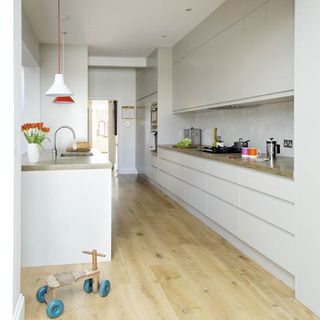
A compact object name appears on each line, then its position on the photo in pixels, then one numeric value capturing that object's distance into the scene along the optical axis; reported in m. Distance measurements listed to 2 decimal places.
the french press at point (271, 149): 3.53
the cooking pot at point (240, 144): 4.55
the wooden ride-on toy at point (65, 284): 2.28
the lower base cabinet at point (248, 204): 2.68
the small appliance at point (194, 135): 6.48
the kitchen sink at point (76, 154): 4.26
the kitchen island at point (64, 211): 3.11
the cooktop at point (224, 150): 4.57
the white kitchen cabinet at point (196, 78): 4.98
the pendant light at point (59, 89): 3.68
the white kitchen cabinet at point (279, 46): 3.07
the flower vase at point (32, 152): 3.26
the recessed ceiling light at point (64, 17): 5.18
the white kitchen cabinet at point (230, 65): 4.05
